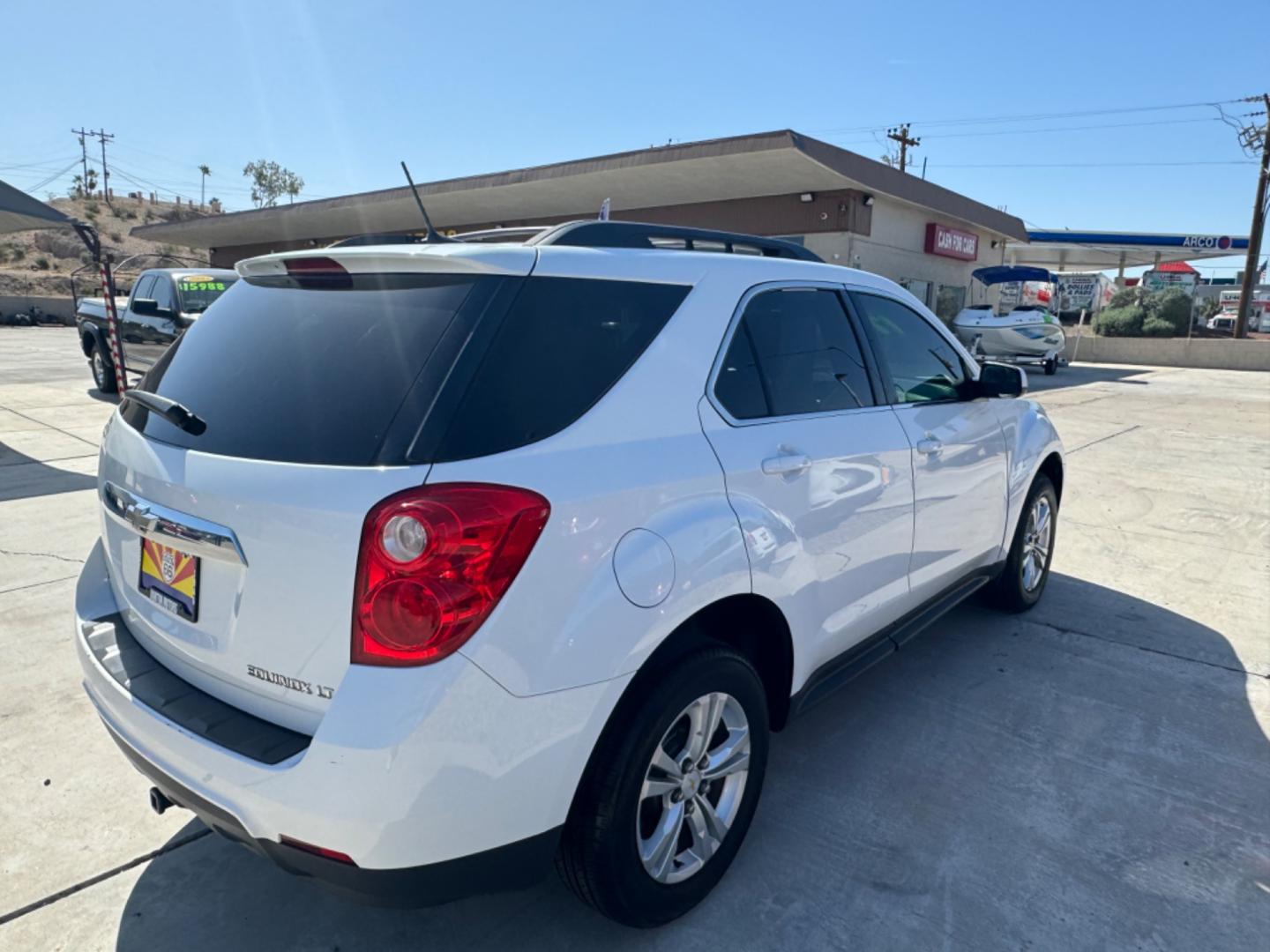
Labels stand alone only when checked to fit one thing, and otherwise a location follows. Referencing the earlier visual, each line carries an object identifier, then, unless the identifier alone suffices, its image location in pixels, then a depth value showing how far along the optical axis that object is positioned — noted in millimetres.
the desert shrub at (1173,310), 31281
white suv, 1755
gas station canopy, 37250
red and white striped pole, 9912
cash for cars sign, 22375
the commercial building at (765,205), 16906
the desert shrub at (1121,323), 31281
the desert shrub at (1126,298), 36794
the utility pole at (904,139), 45531
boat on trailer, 21281
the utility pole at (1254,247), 29906
